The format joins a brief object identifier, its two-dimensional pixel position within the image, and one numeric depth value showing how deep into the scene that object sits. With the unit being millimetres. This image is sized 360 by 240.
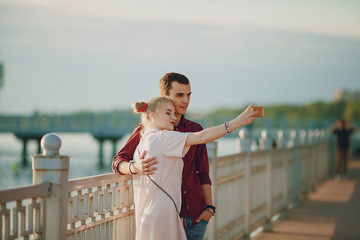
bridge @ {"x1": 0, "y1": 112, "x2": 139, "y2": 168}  47312
